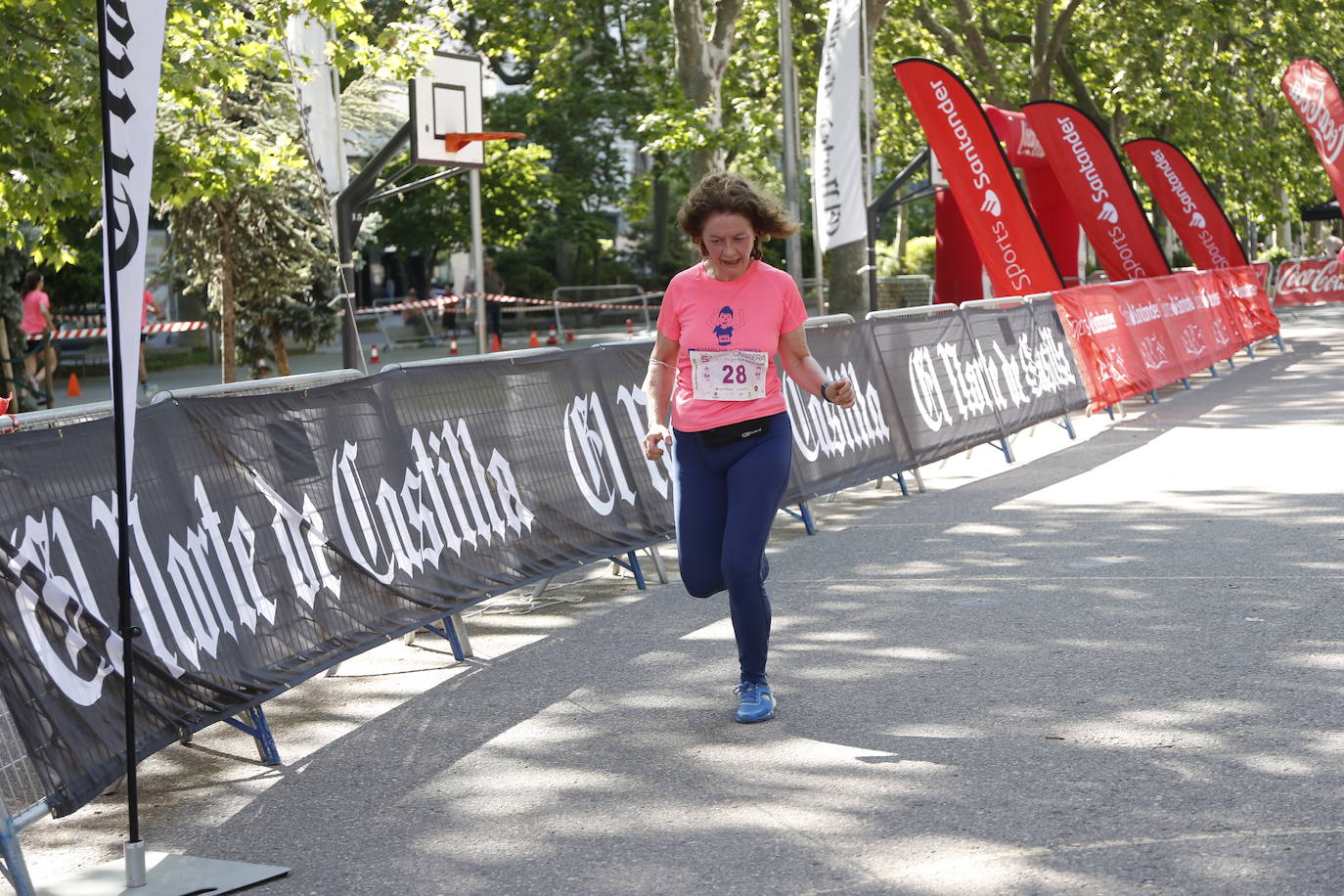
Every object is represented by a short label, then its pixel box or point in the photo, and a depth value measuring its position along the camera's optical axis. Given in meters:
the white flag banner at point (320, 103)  15.31
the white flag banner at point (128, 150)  4.55
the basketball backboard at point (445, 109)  14.73
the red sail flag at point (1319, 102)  26.72
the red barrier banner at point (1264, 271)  28.87
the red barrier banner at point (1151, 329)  16.52
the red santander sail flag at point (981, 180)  19.41
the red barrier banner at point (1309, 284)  37.69
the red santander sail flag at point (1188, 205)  29.53
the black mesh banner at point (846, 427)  10.77
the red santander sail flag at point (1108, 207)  23.97
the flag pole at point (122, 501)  4.53
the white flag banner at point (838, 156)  19.25
